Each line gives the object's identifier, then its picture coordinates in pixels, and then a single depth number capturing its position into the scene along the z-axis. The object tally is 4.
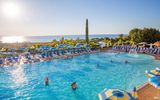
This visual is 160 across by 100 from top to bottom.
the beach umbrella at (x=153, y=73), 6.53
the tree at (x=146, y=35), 24.96
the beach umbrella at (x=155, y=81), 5.71
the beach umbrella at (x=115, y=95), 4.27
